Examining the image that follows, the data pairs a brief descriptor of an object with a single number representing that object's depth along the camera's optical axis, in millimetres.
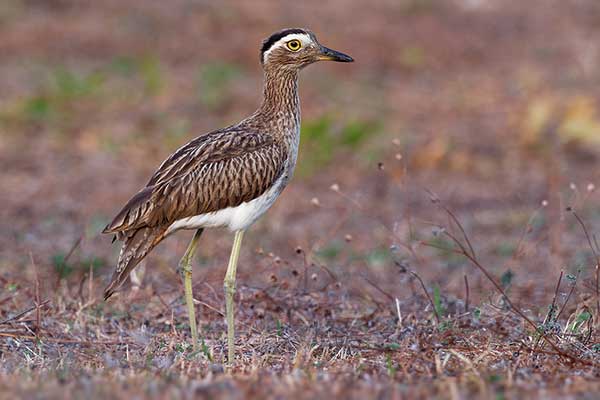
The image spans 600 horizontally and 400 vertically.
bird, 12312
